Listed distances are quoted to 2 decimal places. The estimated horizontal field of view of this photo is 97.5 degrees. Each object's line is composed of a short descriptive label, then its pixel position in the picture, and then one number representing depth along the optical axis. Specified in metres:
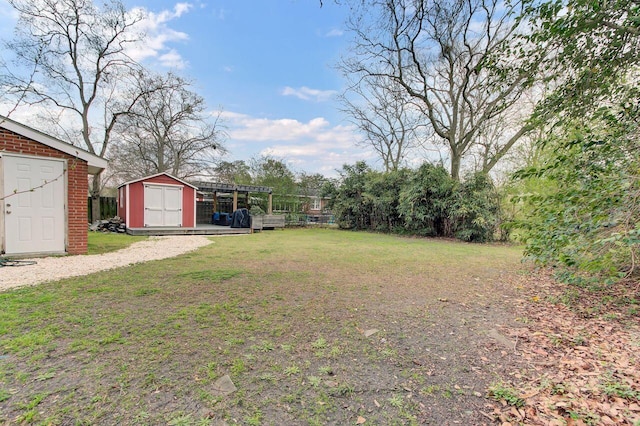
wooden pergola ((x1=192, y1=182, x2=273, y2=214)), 13.26
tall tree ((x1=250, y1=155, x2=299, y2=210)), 17.31
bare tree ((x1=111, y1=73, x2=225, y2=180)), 15.74
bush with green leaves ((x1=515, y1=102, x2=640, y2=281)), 2.83
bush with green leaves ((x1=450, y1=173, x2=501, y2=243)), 11.39
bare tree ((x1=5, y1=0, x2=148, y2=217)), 11.22
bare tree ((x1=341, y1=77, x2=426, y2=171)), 16.88
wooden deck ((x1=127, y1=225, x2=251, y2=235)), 10.75
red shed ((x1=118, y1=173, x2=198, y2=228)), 11.45
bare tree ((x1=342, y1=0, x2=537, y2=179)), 10.38
